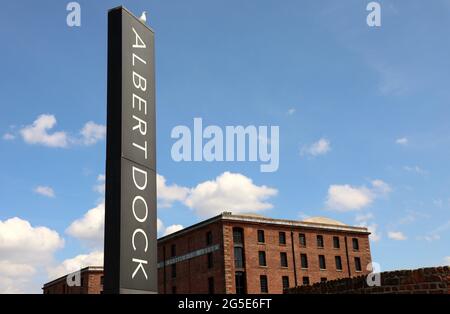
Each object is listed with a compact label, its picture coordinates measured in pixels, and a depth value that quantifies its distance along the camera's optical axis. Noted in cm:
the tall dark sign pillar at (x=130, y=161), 972
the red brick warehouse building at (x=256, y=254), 6000
